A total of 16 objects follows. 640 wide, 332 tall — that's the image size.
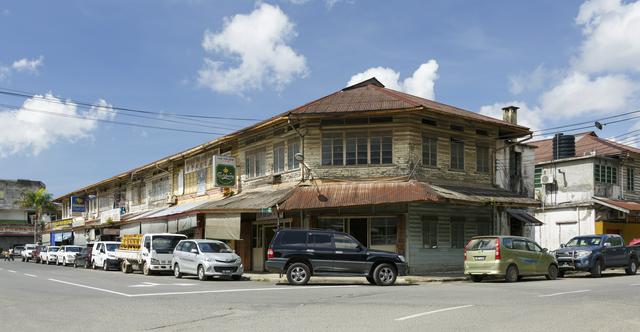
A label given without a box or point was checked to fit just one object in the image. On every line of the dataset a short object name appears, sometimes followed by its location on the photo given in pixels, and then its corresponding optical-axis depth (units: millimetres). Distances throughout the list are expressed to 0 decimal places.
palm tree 81750
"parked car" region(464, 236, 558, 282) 21312
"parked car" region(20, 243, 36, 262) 54312
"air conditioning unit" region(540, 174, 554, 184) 38125
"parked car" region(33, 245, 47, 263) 50531
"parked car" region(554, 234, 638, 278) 24297
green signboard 31750
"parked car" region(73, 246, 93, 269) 37966
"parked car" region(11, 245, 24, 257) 64538
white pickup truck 27031
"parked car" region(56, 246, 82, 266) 41406
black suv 20188
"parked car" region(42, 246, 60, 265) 45606
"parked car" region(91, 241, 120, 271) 33500
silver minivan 23203
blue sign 58844
